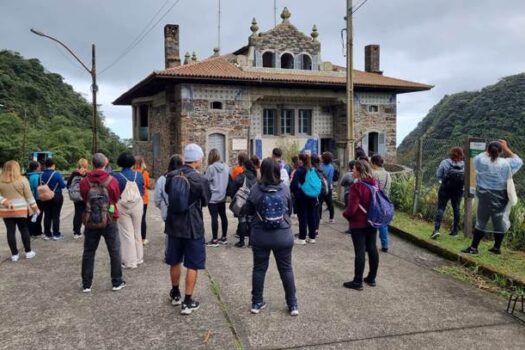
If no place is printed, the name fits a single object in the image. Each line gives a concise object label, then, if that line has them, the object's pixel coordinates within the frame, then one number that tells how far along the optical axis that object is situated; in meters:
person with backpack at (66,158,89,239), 7.70
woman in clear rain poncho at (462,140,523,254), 6.42
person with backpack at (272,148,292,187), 7.52
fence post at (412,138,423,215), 9.74
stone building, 19.31
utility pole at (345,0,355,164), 12.89
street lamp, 21.03
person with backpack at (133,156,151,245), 7.21
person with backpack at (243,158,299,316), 4.43
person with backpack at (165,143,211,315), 4.52
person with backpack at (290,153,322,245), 7.44
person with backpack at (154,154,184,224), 5.10
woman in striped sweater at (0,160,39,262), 6.51
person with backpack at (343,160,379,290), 5.25
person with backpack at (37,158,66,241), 7.75
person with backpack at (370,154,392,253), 7.23
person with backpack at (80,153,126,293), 5.02
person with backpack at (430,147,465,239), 7.64
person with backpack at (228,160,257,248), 7.01
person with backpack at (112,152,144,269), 6.07
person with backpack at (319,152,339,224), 8.77
